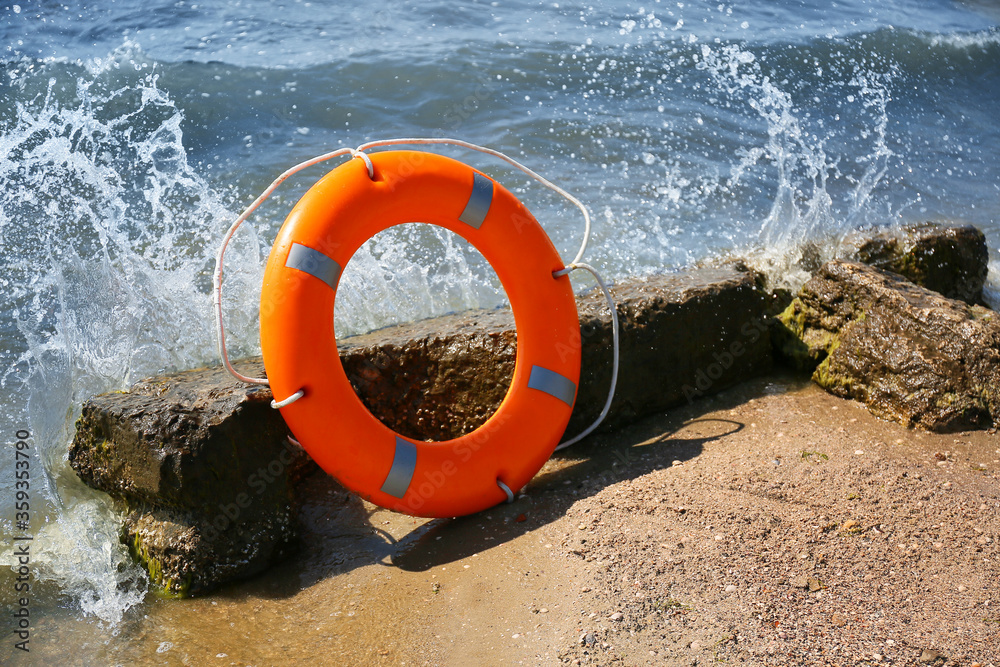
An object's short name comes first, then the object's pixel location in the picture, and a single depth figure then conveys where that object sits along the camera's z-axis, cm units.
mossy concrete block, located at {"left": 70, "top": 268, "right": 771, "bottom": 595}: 226
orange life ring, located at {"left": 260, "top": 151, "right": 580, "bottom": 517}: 223
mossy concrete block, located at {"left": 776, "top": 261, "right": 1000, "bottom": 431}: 263
